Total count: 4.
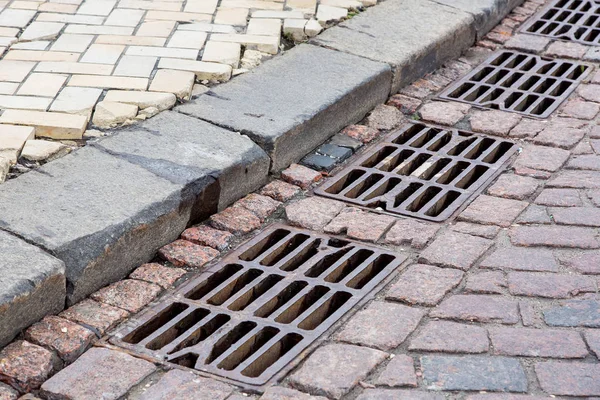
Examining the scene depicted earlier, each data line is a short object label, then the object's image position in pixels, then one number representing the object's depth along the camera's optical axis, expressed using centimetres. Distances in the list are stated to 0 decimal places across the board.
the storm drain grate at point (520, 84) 747
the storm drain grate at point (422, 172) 597
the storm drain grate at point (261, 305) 449
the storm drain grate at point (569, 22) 892
